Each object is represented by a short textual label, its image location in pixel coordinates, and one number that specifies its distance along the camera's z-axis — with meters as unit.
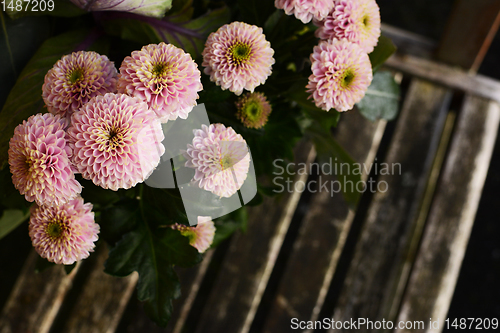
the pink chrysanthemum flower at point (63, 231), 0.41
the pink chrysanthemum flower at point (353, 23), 0.43
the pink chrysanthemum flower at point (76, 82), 0.37
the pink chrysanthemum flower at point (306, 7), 0.41
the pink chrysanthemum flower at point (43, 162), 0.34
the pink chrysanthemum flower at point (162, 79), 0.35
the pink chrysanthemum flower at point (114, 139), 0.34
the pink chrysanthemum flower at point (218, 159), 0.38
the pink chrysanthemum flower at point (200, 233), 0.50
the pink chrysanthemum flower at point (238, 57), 0.39
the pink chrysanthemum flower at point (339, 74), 0.42
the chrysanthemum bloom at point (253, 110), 0.47
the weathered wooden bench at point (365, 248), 0.74
